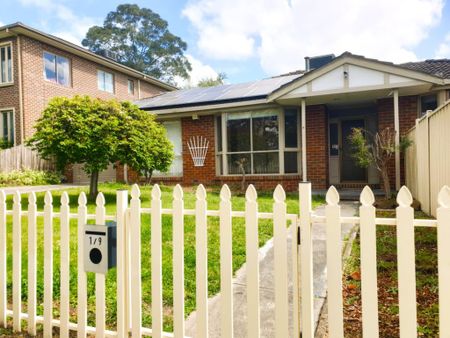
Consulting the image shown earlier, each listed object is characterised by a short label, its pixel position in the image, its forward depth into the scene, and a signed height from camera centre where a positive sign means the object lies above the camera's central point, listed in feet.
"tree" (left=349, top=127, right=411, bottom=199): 27.09 +1.11
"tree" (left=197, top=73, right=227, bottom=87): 129.59 +35.53
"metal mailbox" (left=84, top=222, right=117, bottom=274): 7.99 -1.78
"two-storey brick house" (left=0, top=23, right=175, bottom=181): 48.60 +15.37
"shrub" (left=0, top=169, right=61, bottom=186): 42.97 -0.52
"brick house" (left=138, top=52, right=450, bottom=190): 29.99 +5.38
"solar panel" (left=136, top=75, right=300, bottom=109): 38.79 +9.91
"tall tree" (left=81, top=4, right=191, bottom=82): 139.03 +54.37
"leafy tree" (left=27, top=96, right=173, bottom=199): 22.81 +2.65
